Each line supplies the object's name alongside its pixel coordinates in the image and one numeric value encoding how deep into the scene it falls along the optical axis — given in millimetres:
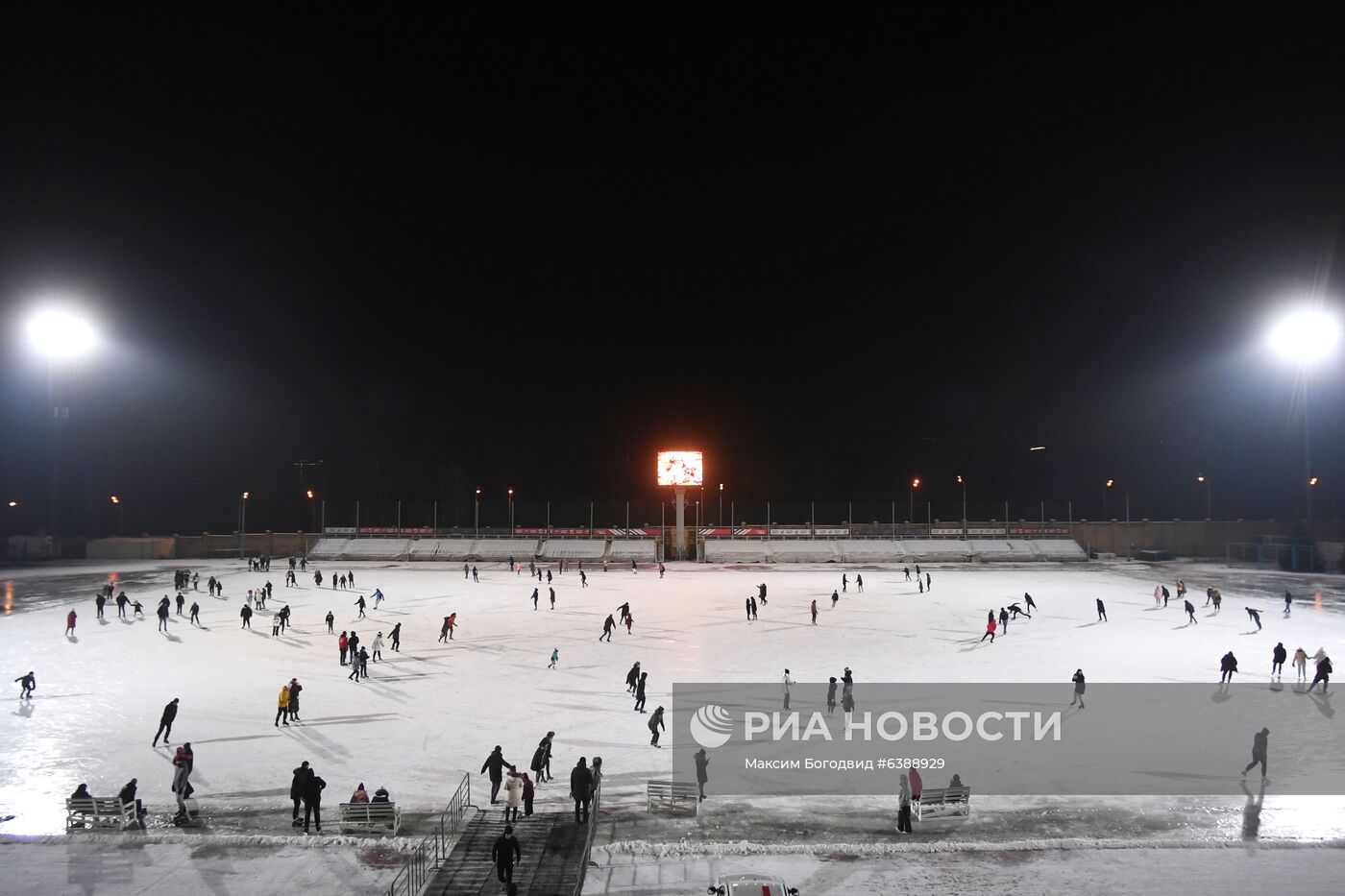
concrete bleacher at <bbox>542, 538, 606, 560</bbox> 72125
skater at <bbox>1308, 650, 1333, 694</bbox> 20641
